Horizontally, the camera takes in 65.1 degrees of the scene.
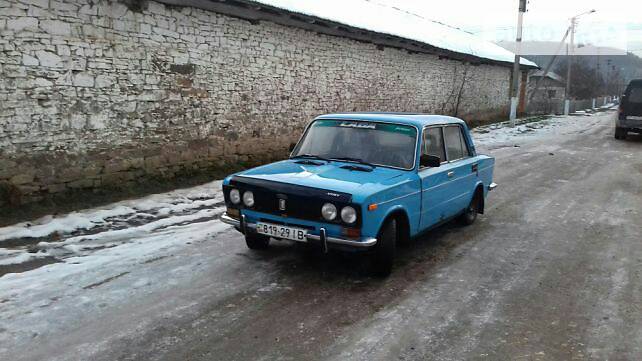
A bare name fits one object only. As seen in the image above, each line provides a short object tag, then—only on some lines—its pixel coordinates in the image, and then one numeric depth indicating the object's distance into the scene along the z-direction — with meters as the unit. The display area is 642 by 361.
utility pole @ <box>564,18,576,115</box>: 38.15
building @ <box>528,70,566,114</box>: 41.09
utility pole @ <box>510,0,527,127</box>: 22.17
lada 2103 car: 4.40
